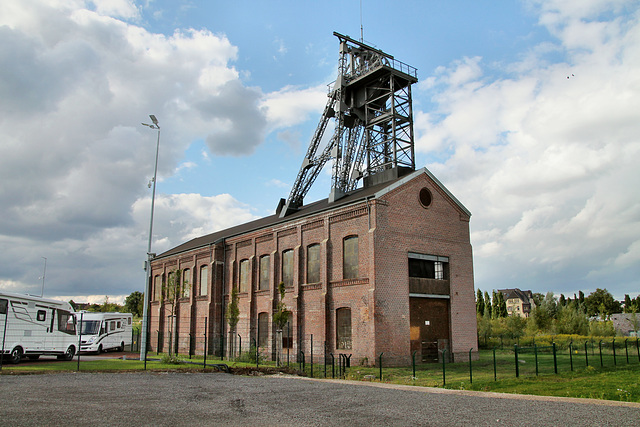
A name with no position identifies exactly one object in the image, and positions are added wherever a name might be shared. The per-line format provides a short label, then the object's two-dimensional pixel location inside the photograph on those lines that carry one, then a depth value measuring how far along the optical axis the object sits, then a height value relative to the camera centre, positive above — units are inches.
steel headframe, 1256.2 +485.1
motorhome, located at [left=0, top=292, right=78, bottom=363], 813.2 -40.9
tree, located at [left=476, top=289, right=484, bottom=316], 2810.0 +5.9
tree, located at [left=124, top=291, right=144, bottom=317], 3857.8 +16.6
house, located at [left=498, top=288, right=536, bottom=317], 4355.3 +26.0
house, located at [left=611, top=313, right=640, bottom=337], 2137.8 -105.2
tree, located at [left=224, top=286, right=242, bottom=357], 1194.0 -25.3
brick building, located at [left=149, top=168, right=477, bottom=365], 909.8 +55.6
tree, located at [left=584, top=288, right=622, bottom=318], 3132.4 +3.8
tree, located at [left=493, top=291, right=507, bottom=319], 2832.2 -23.4
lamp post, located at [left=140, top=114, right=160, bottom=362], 1063.0 +101.5
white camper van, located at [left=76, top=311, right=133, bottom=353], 1318.9 -77.9
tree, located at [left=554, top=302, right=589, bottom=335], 1738.4 -72.4
